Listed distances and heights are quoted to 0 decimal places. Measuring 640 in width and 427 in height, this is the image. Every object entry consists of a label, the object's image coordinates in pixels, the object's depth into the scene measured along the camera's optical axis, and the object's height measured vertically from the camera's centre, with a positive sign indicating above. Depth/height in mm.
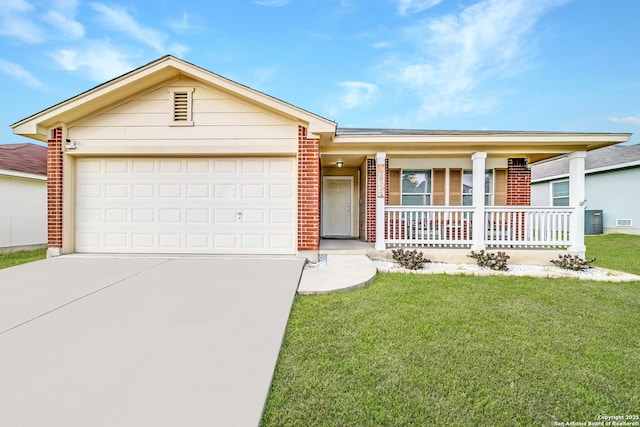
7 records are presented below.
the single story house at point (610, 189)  13445 +1375
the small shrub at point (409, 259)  6160 -1008
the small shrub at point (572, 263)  6223 -1082
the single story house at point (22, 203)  8828 +329
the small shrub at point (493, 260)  6145 -1022
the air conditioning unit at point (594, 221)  14391 -286
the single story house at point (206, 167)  6348 +1127
